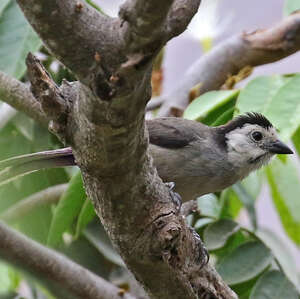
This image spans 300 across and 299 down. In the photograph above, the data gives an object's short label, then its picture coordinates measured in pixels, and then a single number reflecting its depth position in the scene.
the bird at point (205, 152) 6.39
